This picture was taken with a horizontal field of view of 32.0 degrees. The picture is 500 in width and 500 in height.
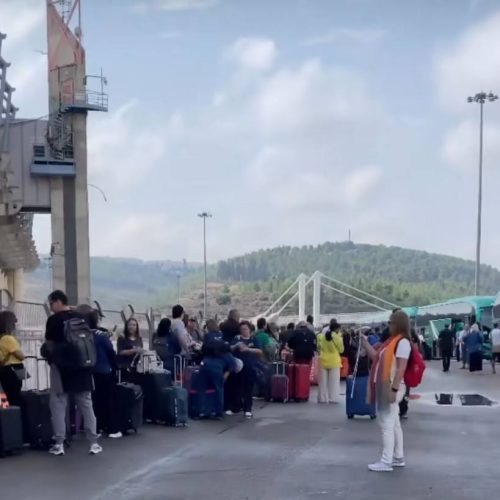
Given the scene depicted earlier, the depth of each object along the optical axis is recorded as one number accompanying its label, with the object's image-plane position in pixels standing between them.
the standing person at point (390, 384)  9.29
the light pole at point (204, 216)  109.62
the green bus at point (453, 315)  41.97
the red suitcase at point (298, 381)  17.59
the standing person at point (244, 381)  14.71
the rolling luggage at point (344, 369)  23.17
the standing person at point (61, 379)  10.12
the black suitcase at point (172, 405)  12.91
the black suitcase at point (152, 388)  12.96
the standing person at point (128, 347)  12.84
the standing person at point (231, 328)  15.59
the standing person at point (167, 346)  15.48
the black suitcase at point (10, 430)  10.07
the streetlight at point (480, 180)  56.72
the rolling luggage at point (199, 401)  14.02
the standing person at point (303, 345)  17.81
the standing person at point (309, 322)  19.17
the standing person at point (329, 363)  17.28
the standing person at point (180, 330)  15.45
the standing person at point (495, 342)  29.70
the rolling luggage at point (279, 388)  17.44
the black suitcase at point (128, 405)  11.77
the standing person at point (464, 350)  31.73
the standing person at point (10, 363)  10.59
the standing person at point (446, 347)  30.34
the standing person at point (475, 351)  29.70
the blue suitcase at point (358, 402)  14.52
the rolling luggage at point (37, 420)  10.67
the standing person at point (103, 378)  11.30
